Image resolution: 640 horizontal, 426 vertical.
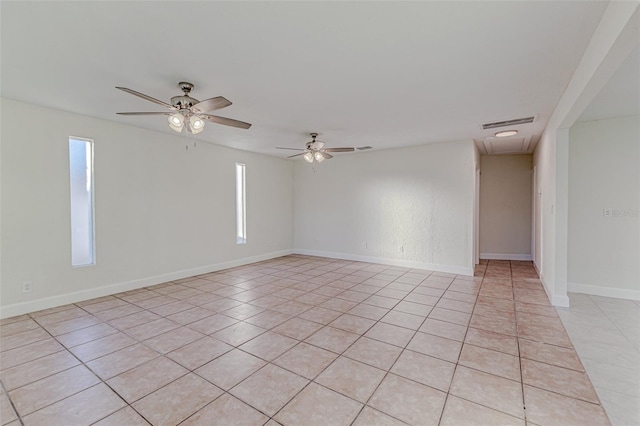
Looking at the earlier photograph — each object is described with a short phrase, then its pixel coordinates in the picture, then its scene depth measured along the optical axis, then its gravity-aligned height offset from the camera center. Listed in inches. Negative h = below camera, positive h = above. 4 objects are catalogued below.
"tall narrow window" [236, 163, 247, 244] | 250.2 +4.8
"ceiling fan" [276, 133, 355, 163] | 191.0 +40.6
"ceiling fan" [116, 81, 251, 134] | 109.9 +39.6
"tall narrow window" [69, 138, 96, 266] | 155.7 +5.5
